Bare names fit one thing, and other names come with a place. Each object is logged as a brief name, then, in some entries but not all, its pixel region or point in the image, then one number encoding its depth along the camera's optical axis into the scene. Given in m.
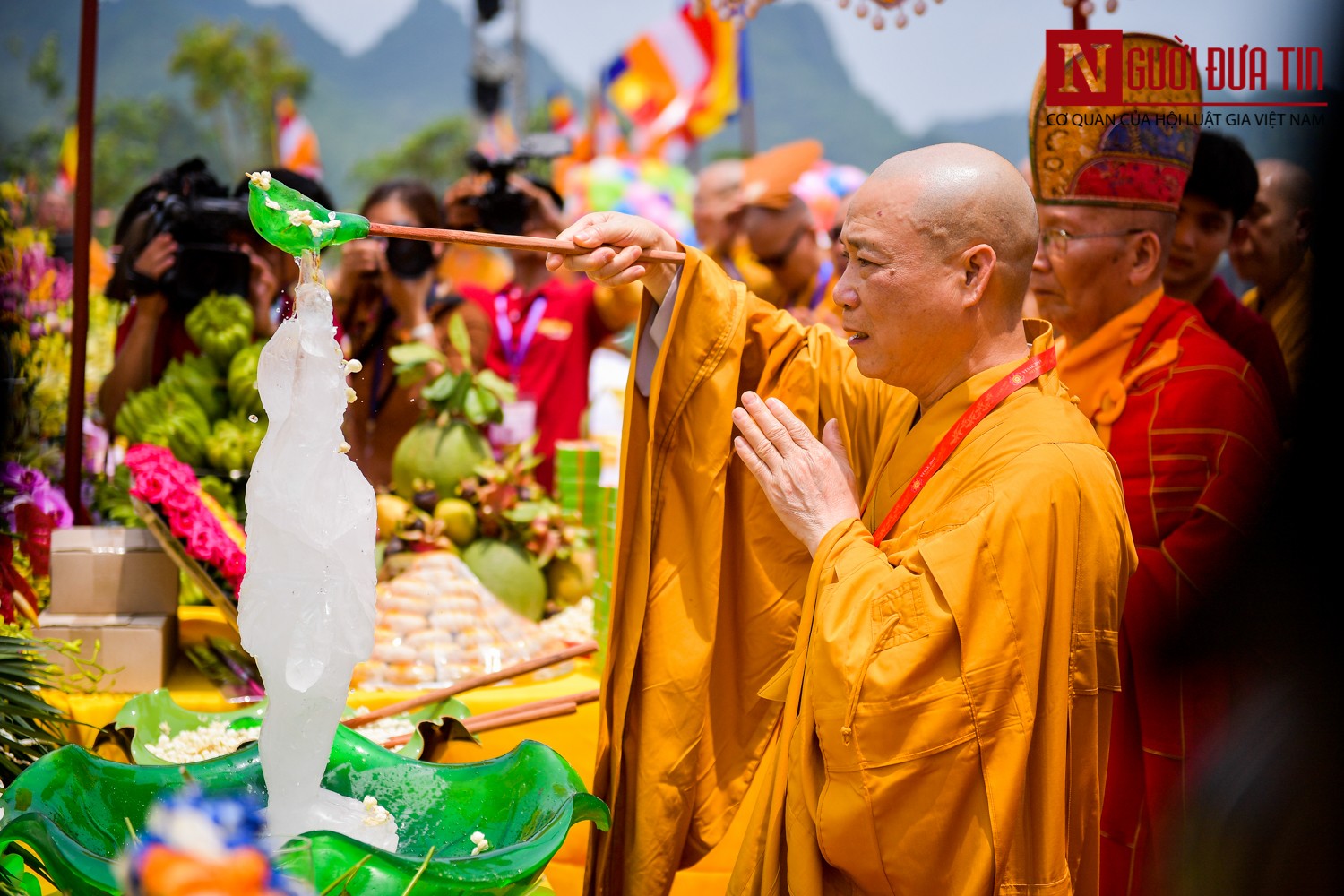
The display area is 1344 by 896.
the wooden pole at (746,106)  13.54
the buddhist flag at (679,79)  13.56
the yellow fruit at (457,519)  2.86
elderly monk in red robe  2.18
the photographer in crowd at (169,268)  3.08
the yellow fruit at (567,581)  3.02
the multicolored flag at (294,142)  14.04
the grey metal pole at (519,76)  20.08
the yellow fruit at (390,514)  2.79
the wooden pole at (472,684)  2.17
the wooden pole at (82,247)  2.58
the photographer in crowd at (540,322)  4.63
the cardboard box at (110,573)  2.33
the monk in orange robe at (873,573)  1.49
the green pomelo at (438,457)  2.94
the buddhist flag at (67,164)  8.80
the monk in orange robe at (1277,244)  2.80
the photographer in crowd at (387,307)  3.38
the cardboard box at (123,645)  2.29
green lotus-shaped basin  1.29
